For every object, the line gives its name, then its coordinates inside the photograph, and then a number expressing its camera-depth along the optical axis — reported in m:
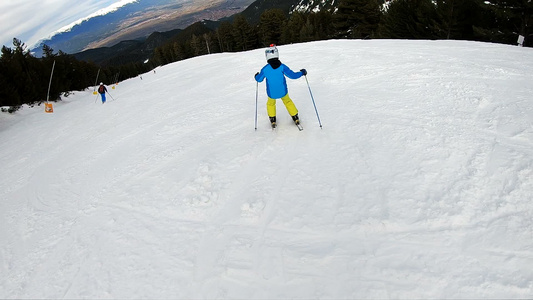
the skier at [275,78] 5.71
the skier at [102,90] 16.11
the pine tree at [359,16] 37.75
